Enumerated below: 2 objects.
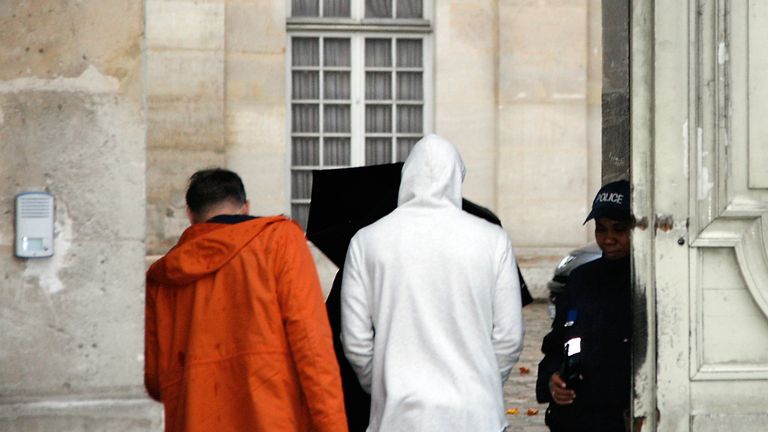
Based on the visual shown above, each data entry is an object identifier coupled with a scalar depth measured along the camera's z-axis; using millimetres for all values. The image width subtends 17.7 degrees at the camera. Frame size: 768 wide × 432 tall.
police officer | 8852
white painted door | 8943
